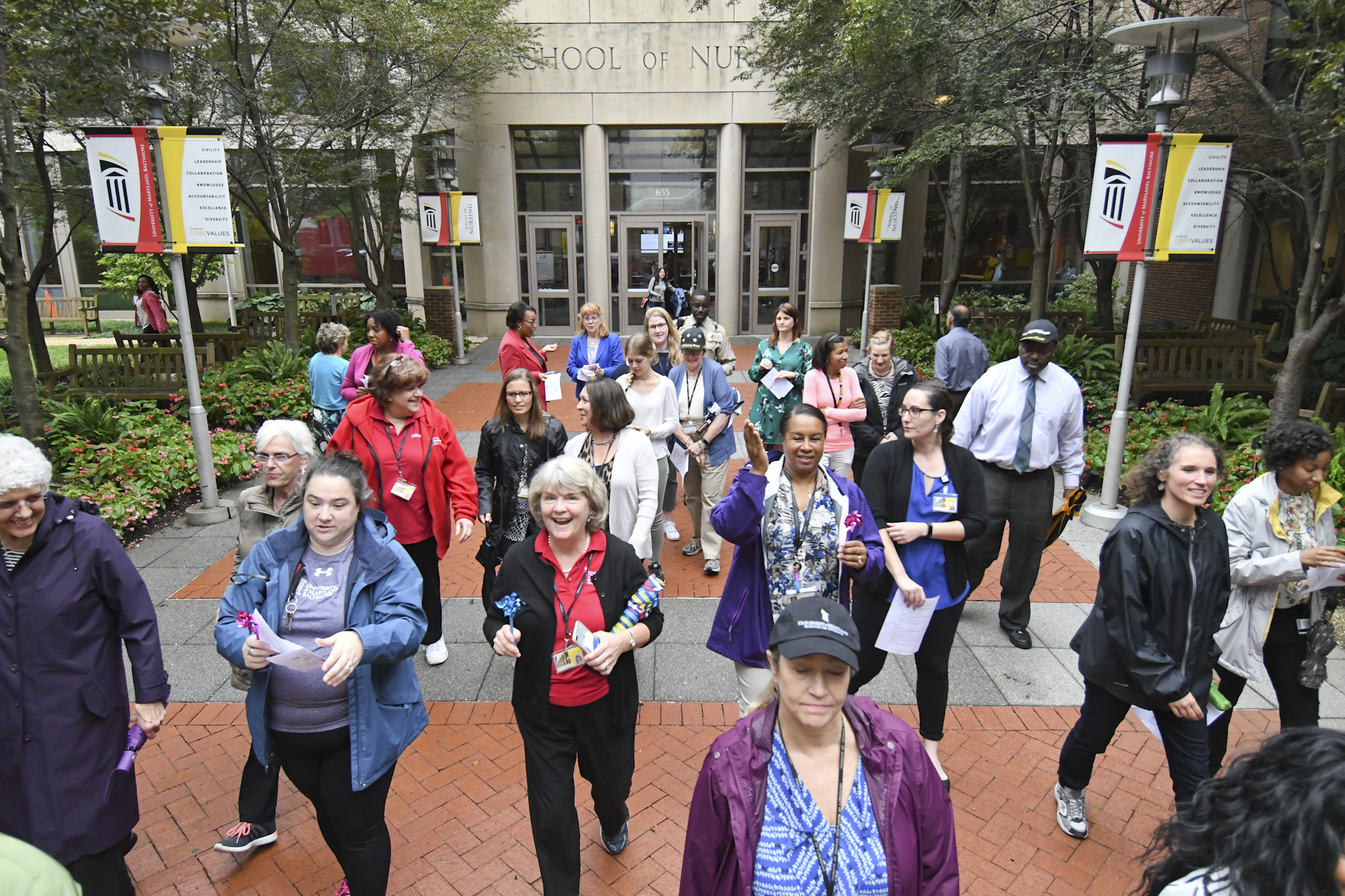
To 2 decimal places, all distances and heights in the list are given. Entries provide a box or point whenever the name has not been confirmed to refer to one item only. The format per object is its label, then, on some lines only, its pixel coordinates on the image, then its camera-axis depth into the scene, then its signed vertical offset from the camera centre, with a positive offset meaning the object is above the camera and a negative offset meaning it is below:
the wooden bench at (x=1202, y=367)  10.51 -1.33
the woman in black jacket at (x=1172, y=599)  3.12 -1.28
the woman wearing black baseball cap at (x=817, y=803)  1.96 -1.30
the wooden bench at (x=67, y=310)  24.39 -1.42
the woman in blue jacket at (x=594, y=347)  7.54 -0.76
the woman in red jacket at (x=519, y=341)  7.67 -0.71
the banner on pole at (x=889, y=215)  14.48 +0.89
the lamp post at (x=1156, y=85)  6.60 +1.56
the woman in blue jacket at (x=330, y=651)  2.86 -1.33
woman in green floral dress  6.52 -0.81
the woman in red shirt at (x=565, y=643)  3.02 -1.38
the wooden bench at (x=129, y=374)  10.82 -1.49
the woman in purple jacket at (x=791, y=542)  3.42 -1.16
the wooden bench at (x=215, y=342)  13.01 -1.25
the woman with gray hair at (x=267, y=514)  3.53 -1.09
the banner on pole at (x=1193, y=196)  7.13 +0.61
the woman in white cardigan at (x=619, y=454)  4.62 -1.07
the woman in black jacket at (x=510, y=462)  4.78 -1.15
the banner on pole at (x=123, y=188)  7.07 +0.65
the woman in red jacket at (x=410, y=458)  4.47 -1.07
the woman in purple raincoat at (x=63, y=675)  2.70 -1.38
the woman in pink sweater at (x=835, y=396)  6.11 -0.98
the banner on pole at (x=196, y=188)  7.24 +0.67
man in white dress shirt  5.11 -1.09
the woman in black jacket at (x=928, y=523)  3.76 -1.18
